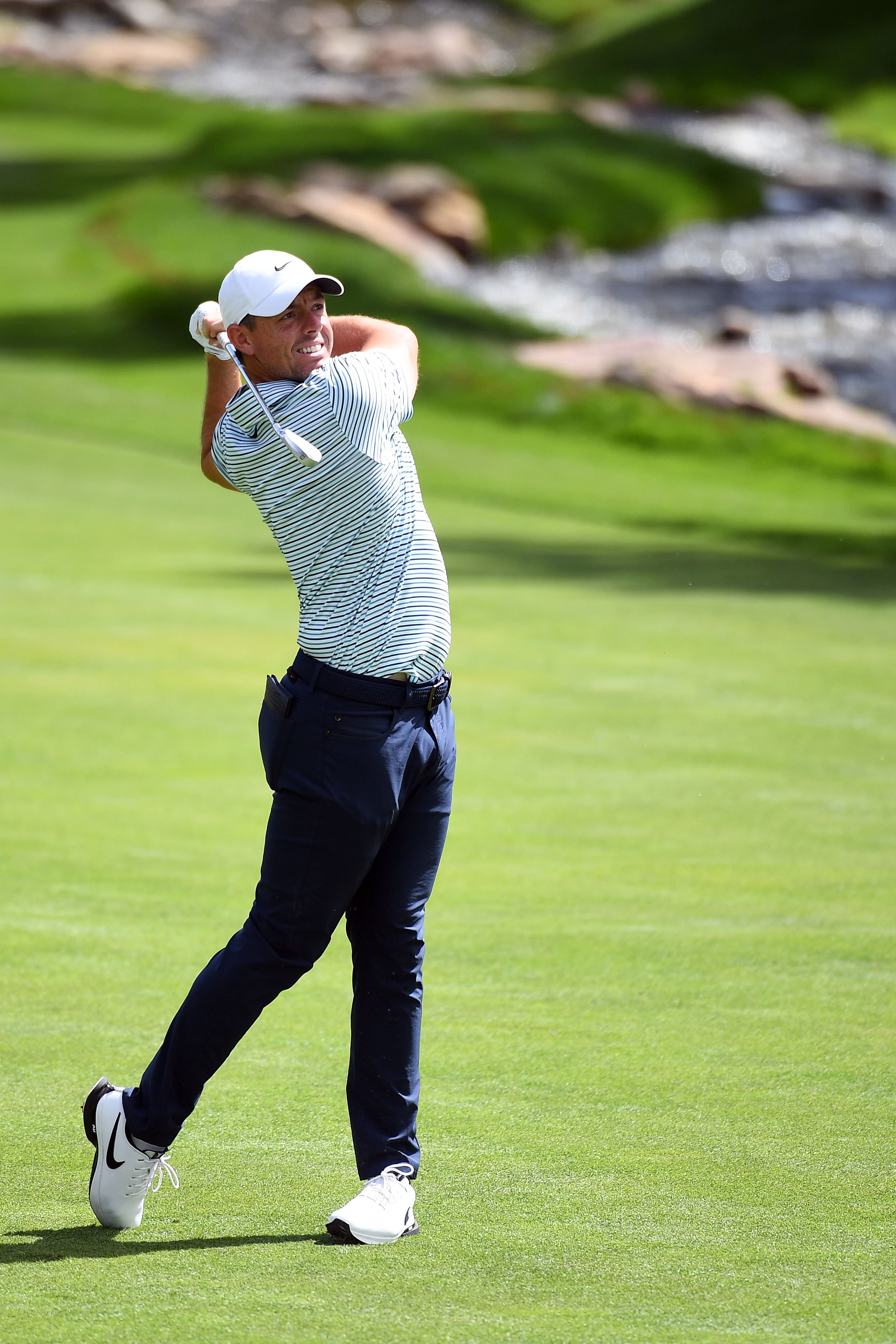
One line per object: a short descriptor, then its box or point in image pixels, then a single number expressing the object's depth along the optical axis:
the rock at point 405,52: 78.31
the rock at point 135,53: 73.19
